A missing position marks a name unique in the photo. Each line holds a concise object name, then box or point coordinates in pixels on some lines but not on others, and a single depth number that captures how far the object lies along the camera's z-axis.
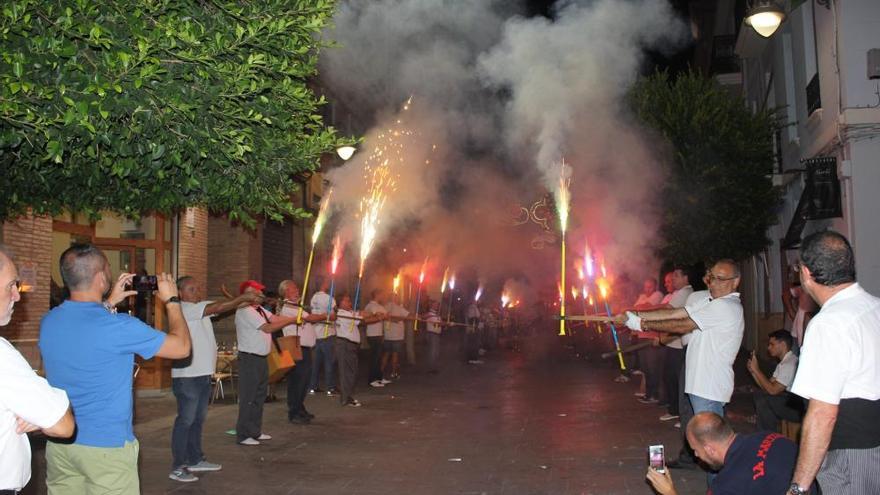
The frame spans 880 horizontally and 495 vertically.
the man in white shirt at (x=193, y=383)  7.25
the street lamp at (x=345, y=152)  12.23
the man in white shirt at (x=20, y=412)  2.97
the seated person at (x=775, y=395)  7.04
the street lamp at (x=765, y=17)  10.71
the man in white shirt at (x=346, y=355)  11.77
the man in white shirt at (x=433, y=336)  17.73
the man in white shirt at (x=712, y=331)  6.09
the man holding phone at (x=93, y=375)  3.91
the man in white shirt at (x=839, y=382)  3.23
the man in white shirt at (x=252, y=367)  8.80
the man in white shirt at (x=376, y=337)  14.33
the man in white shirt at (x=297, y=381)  10.23
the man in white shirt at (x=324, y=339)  12.13
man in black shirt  3.71
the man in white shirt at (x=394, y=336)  15.14
